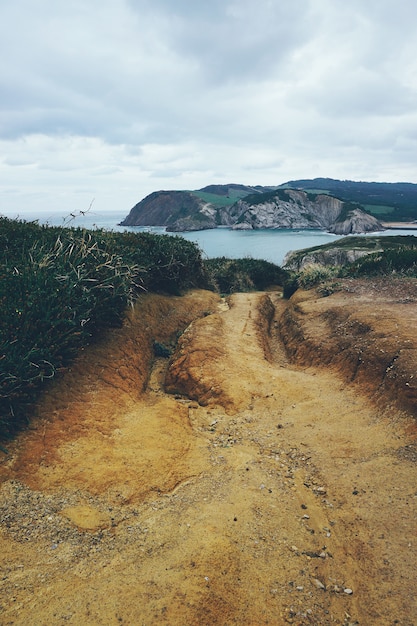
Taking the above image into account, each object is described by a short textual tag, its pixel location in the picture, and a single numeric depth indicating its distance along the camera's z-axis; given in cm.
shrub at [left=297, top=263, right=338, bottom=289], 1853
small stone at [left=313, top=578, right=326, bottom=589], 418
